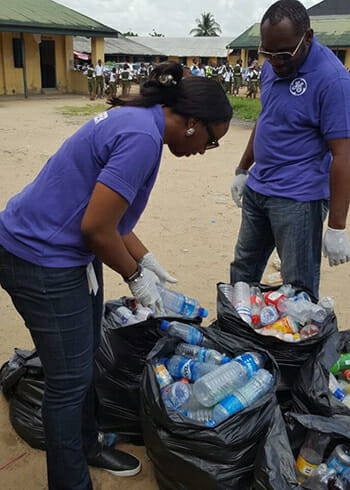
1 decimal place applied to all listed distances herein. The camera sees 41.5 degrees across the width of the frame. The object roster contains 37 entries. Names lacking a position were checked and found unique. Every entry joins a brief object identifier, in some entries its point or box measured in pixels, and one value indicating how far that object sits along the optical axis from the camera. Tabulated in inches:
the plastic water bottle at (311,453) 72.4
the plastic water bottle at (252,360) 79.7
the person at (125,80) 746.2
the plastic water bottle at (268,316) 94.9
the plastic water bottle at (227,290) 98.1
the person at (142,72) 964.6
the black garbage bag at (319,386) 76.8
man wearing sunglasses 90.4
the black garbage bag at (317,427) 71.1
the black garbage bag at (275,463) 65.6
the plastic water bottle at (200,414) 74.6
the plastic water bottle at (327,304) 93.1
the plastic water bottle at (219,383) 76.7
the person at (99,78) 720.3
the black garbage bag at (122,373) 88.4
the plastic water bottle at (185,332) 86.8
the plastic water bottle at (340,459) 70.1
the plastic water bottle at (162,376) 79.4
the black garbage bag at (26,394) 89.0
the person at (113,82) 746.8
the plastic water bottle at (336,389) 84.0
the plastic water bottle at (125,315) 94.2
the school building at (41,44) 701.3
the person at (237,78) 872.7
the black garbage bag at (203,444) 69.7
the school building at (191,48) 1616.6
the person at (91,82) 728.3
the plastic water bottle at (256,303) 95.7
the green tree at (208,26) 2566.4
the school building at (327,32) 962.1
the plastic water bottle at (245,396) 71.9
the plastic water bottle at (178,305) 97.2
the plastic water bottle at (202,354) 85.1
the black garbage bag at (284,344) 85.8
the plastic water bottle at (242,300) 92.7
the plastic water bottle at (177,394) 76.6
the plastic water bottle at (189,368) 81.8
